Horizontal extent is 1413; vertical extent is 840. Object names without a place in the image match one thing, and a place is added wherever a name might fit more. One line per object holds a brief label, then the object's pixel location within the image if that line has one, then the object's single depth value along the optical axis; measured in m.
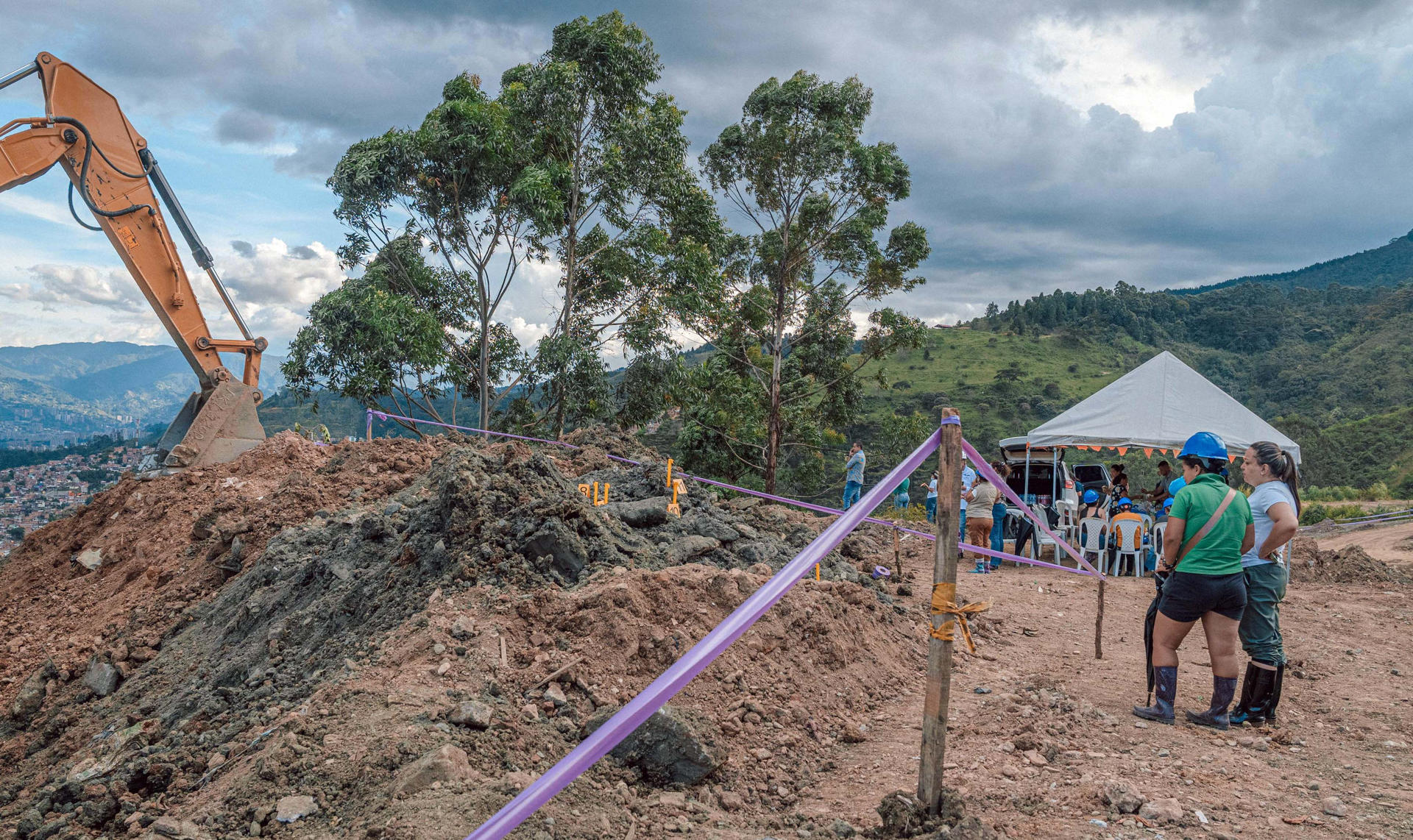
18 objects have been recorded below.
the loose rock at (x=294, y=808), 2.79
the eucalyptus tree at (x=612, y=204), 15.08
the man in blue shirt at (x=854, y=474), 13.35
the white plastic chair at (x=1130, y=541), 10.47
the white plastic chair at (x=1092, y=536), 10.63
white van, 12.75
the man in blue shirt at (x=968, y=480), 11.18
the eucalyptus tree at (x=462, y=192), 14.47
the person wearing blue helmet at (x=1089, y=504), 12.11
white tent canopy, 10.55
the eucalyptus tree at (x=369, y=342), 13.73
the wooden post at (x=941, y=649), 2.66
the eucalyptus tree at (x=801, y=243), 16.06
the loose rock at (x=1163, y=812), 2.79
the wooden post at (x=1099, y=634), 5.75
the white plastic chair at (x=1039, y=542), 10.98
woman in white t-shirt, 4.15
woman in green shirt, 3.90
